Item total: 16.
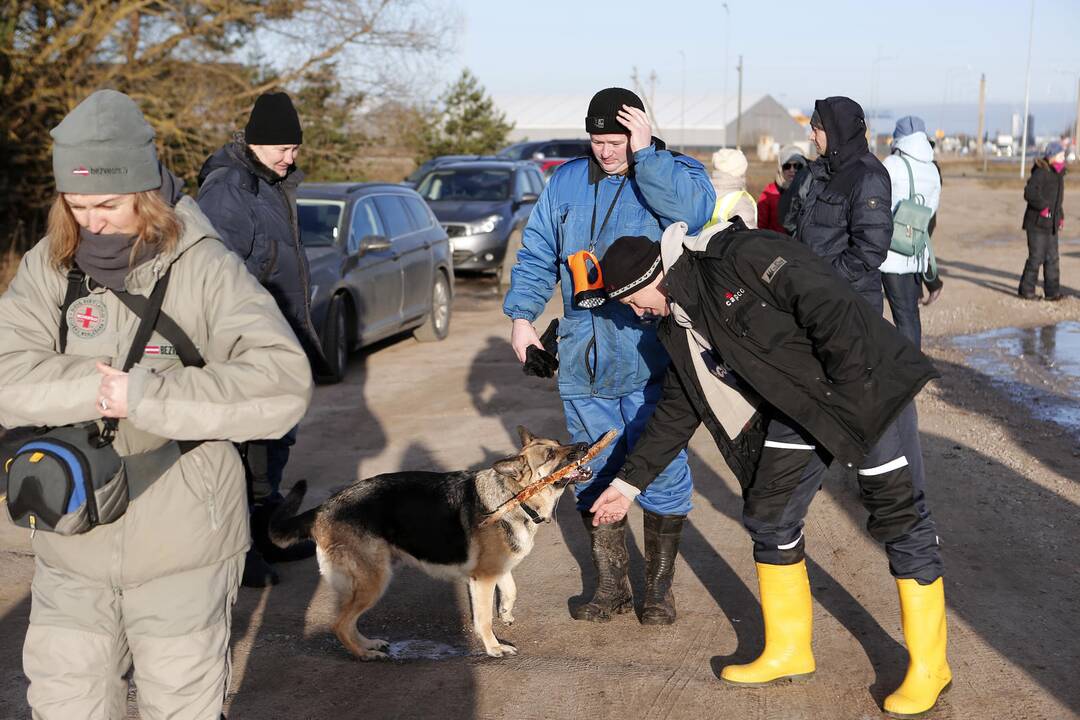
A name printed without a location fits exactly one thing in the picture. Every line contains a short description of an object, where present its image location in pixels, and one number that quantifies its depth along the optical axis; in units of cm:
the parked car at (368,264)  1019
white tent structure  8812
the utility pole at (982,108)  8313
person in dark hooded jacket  594
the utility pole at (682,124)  8225
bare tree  1711
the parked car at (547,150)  2777
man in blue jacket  463
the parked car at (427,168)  1946
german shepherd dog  475
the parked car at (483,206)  1692
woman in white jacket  768
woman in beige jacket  258
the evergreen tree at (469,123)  3631
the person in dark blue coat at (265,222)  509
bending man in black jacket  370
